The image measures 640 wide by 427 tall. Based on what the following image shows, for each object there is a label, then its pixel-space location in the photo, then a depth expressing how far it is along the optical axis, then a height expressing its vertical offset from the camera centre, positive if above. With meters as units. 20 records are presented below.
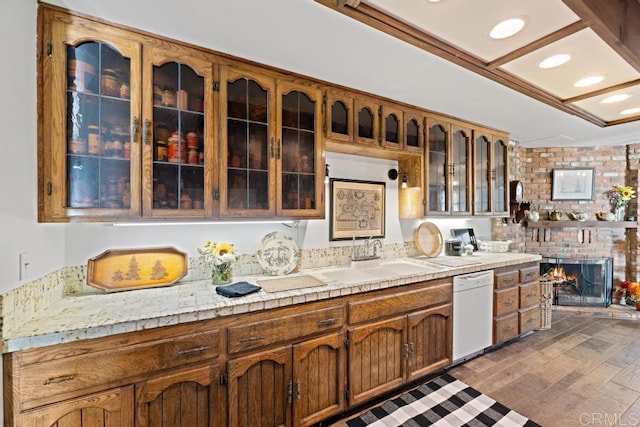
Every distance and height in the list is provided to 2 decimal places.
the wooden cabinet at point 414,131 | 2.63 +0.78
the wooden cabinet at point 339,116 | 2.20 +0.77
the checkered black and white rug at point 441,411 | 1.92 -1.47
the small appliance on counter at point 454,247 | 3.21 -0.42
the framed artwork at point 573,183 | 4.27 +0.45
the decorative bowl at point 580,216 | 4.18 -0.06
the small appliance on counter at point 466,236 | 3.43 -0.31
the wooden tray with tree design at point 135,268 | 1.71 -0.39
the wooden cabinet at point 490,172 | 3.25 +0.48
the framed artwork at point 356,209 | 2.59 +0.01
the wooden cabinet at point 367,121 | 2.34 +0.77
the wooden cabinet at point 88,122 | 1.41 +0.47
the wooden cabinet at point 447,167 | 2.84 +0.47
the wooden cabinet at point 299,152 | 2.01 +0.44
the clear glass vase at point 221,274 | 1.90 -0.45
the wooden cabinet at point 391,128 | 2.47 +0.76
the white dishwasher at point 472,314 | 2.54 -0.99
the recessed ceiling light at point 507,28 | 1.51 +1.04
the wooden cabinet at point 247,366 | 1.21 -0.87
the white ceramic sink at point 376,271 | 2.14 -0.53
